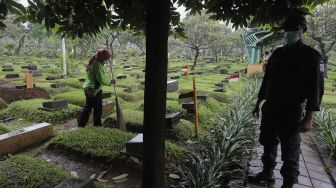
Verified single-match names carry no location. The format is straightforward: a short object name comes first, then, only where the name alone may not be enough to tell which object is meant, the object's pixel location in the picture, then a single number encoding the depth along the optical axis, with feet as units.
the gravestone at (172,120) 17.92
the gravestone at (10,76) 43.10
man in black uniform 8.77
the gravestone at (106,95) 30.26
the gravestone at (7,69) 54.63
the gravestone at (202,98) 27.45
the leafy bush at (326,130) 15.25
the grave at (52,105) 22.90
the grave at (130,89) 35.73
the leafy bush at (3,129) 17.18
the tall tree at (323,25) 64.54
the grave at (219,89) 37.73
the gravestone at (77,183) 9.36
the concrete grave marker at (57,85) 36.63
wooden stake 17.36
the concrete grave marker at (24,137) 14.38
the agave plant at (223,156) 10.31
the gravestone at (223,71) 74.64
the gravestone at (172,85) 28.60
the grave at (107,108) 23.95
